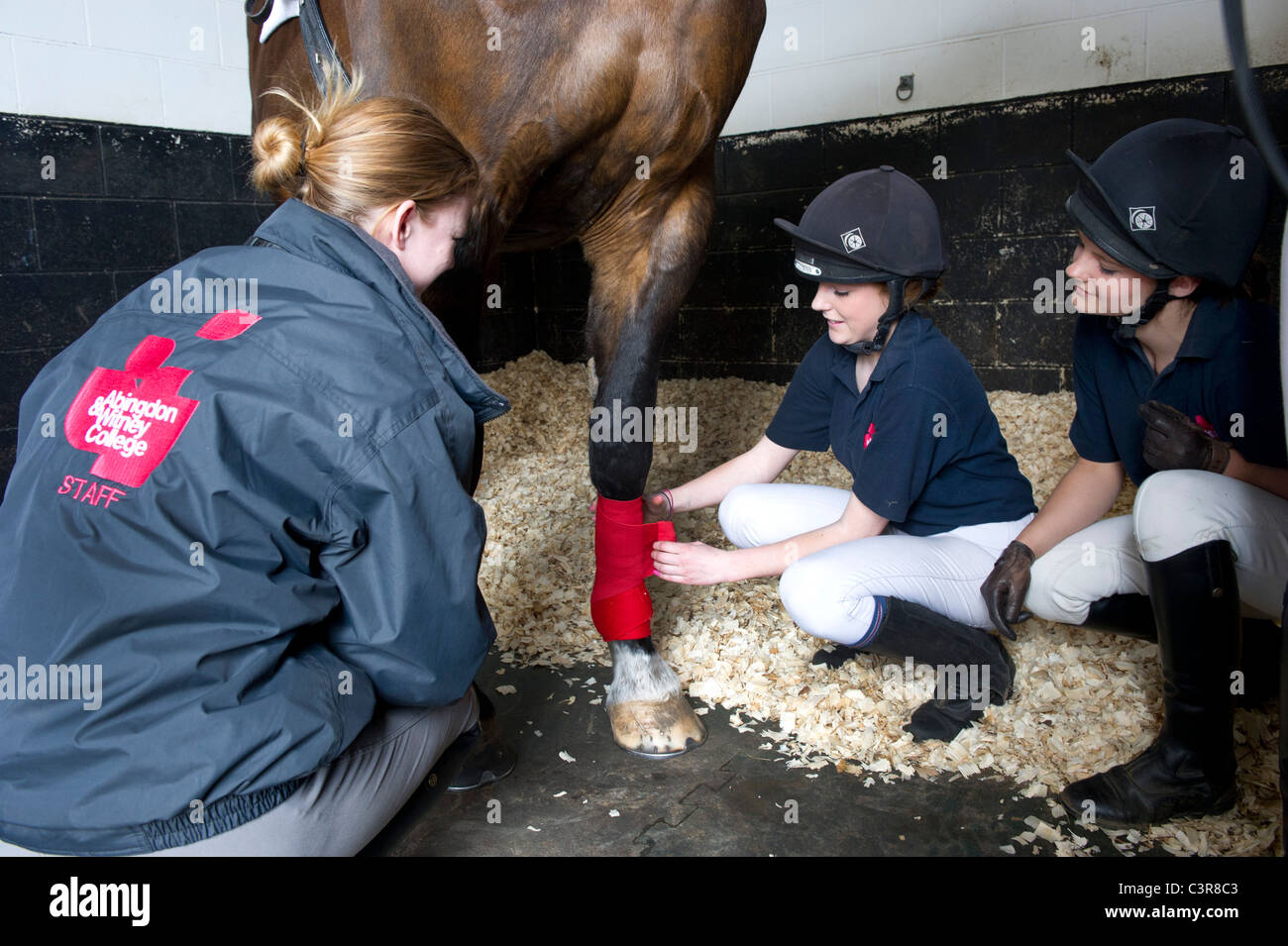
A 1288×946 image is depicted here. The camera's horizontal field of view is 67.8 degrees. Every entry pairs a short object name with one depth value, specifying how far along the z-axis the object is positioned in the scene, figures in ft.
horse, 6.27
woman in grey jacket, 3.21
